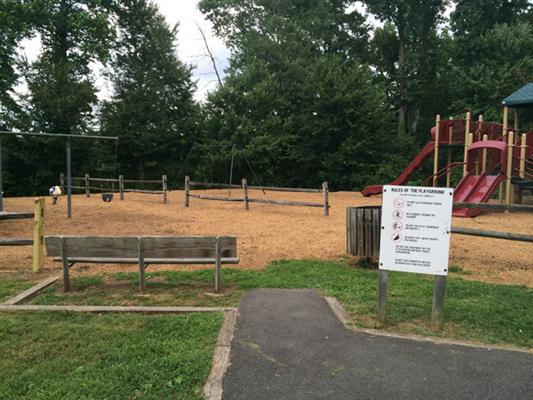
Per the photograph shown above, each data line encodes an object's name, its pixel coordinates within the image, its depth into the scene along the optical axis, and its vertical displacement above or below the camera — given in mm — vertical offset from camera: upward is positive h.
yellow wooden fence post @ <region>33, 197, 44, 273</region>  6184 -904
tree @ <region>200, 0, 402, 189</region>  25375 +3964
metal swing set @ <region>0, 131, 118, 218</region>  11630 -125
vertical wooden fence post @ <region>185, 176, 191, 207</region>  16188 -660
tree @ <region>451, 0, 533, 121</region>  24062 +7670
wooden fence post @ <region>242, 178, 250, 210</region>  14811 -658
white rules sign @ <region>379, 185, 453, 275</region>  3885 -407
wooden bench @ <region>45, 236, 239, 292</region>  5164 -866
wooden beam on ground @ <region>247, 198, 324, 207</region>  13148 -687
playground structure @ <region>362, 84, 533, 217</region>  13352 +876
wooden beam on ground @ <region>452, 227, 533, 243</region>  6121 -690
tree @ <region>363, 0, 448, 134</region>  32156 +10314
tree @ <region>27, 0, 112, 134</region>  25656 +7295
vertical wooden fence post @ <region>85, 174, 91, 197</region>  20684 -483
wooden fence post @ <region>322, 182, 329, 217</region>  12742 -630
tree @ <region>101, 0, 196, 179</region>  28859 +5541
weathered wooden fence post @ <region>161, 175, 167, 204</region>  17395 -533
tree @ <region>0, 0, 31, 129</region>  21312 +7123
